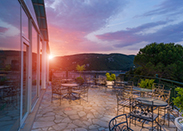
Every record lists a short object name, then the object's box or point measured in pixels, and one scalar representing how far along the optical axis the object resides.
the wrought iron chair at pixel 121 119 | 3.22
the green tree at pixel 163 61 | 10.29
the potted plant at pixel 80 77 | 8.17
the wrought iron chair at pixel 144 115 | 2.56
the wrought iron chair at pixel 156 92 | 4.15
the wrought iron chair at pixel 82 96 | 4.92
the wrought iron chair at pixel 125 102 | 3.36
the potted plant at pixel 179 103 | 1.89
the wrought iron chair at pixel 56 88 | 4.72
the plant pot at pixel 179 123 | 1.88
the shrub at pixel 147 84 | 5.76
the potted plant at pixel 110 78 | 8.40
